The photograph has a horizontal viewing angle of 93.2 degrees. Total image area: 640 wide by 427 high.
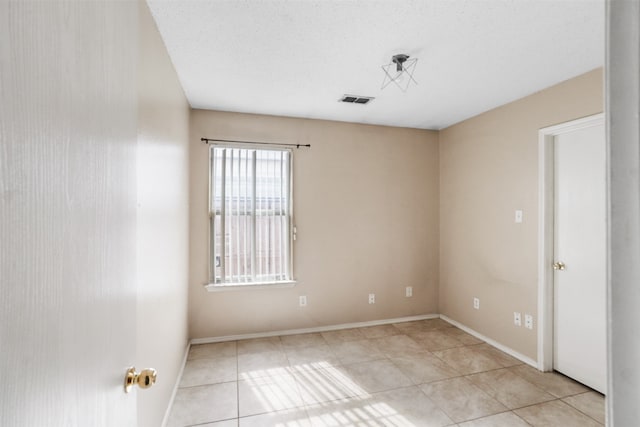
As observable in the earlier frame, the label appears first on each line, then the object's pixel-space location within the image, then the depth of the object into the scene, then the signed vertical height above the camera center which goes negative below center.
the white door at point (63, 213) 0.36 +0.00
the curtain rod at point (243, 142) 3.17 +0.78
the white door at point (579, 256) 2.31 -0.34
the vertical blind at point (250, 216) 3.21 -0.02
